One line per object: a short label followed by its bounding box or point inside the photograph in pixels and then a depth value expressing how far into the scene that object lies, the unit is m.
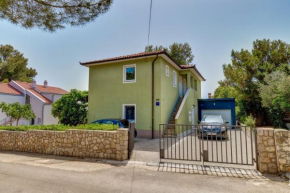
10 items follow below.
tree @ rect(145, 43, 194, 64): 32.09
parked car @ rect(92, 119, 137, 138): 10.89
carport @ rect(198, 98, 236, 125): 21.39
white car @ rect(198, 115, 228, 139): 13.21
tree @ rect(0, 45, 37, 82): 33.38
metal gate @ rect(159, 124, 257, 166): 6.68
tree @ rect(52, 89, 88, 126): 16.50
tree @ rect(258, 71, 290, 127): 11.81
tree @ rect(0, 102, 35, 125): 17.88
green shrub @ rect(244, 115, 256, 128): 16.02
